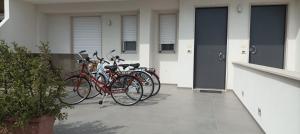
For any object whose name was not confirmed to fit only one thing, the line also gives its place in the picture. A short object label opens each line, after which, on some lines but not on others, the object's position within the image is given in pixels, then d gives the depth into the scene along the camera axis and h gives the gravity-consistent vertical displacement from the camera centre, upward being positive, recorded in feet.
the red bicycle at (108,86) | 18.06 -2.05
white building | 23.31 +2.47
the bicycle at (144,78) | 19.22 -1.56
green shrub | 9.16 -1.05
